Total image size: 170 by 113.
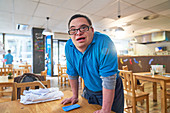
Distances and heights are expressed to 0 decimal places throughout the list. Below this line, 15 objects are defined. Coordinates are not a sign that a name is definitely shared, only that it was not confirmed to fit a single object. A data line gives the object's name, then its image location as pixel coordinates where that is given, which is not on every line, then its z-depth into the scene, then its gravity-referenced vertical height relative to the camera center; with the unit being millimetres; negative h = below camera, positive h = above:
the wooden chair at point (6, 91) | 1960 -730
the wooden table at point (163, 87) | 1975 -531
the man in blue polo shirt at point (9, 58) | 5687 -47
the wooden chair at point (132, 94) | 1942 -686
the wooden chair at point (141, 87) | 2754 -745
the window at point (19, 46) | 7324 +717
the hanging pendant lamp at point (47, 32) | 4391 +970
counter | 3465 -147
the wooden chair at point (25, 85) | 1120 -294
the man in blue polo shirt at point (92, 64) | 701 -49
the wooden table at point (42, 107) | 710 -336
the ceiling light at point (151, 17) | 4294 +1567
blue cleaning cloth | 718 -330
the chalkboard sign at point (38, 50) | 5648 +352
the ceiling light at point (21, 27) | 5195 +1452
